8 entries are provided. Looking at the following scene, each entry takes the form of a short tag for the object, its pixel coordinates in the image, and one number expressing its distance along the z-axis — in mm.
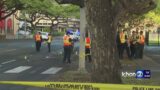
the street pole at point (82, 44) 21078
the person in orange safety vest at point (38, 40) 41647
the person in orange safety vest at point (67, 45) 27250
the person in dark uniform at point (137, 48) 32150
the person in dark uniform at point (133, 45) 32562
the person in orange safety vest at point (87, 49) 28575
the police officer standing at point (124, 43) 31655
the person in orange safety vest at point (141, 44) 32125
